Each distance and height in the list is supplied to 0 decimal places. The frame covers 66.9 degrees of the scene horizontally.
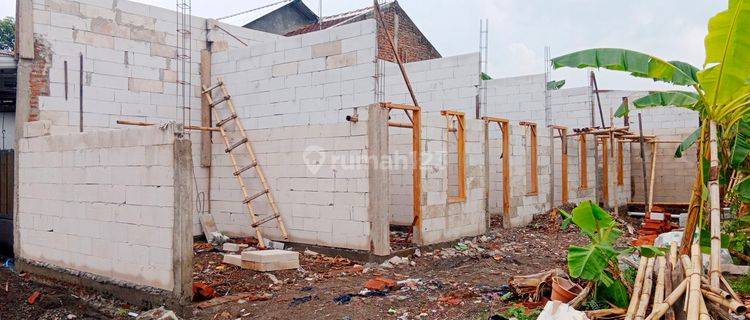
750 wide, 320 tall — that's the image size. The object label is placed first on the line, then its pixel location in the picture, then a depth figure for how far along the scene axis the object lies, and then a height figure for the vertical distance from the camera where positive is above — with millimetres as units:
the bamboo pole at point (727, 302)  4066 -1007
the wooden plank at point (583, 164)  13836 +22
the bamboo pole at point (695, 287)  3918 -885
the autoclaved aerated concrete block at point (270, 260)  7402 -1225
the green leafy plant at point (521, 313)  4952 -1314
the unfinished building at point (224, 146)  6551 +315
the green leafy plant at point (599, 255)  4523 -735
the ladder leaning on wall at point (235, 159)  9141 +133
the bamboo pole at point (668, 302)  4086 -1012
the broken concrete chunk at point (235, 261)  7605 -1289
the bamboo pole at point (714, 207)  4508 -365
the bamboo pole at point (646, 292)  4160 -978
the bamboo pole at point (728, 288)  4250 -969
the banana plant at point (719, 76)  4879 +826
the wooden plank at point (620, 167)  14781 -61
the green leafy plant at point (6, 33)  23891 +5756
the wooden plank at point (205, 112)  10375 +1030
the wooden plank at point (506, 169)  11185 -72
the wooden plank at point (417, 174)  8609 -123
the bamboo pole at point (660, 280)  4266 -896
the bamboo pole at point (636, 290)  4223 -984
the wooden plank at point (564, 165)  13169 +1
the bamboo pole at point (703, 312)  3869 -1025
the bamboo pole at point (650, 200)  11517 -744
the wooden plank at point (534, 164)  12148 +26
